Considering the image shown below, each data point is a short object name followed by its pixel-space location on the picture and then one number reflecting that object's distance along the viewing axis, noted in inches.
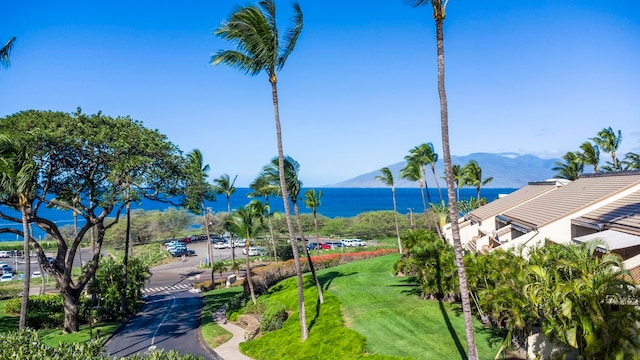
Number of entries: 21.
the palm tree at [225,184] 1983.3
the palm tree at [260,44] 685.9
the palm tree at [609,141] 1710.1
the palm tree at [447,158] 461.7
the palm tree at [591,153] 1741.9
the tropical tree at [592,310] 406.9
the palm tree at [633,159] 1851.6
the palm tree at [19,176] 731.4
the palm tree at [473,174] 2186.3
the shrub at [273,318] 937.6
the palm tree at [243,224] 1162.0
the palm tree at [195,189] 1128.8
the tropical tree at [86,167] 961.5
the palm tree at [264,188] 1019.3
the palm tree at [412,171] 1729.8
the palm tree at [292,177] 978.7
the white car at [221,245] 3102.9
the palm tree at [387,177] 1839.3
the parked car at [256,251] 2539.4
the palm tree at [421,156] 1640.0
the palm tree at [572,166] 1984.9
